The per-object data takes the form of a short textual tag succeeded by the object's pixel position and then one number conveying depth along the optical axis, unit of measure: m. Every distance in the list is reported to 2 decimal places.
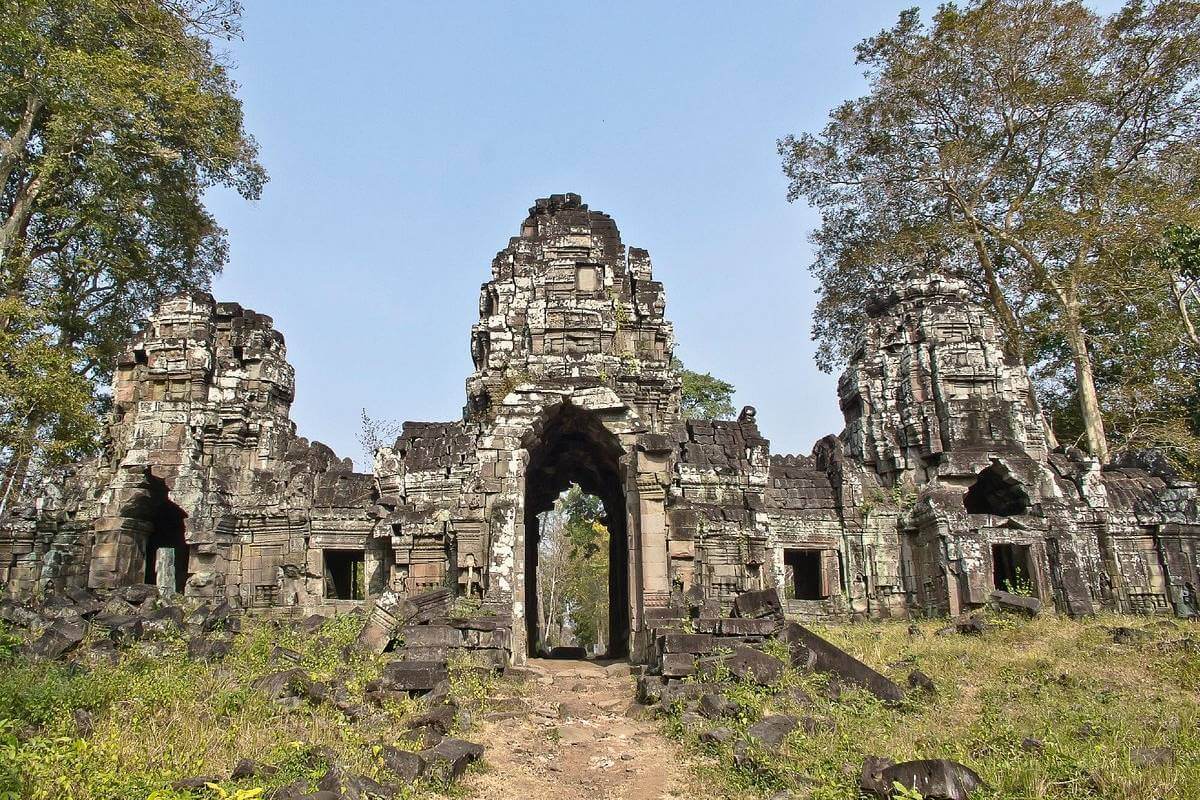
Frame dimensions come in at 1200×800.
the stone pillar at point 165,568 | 15.77
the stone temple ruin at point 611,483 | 15.70
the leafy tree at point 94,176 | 16.72
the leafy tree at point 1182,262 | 15.12
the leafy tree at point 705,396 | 29.58
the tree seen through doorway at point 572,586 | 35.34
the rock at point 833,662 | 8.55
